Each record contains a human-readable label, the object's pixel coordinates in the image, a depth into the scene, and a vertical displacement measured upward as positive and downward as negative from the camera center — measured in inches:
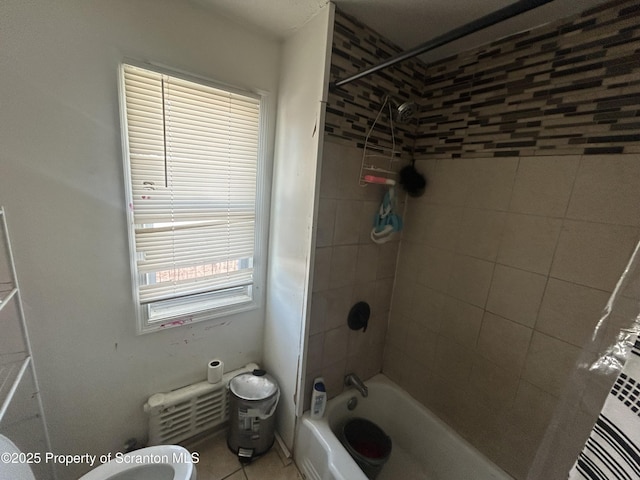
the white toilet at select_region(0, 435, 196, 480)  37.3 -43.8
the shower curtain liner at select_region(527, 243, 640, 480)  14.2 -12.7
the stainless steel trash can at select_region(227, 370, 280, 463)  50.7 -46.3
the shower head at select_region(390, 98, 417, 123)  46.3 +16.3
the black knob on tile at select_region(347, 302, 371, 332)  55.0 -26.6
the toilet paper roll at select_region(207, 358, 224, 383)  53.7 -40.3
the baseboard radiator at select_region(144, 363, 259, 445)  48.6 -47.1
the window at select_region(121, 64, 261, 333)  41.6 -2.5
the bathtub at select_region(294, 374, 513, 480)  44.9 -49.6
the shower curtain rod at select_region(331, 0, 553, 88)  20.6 +16.3
